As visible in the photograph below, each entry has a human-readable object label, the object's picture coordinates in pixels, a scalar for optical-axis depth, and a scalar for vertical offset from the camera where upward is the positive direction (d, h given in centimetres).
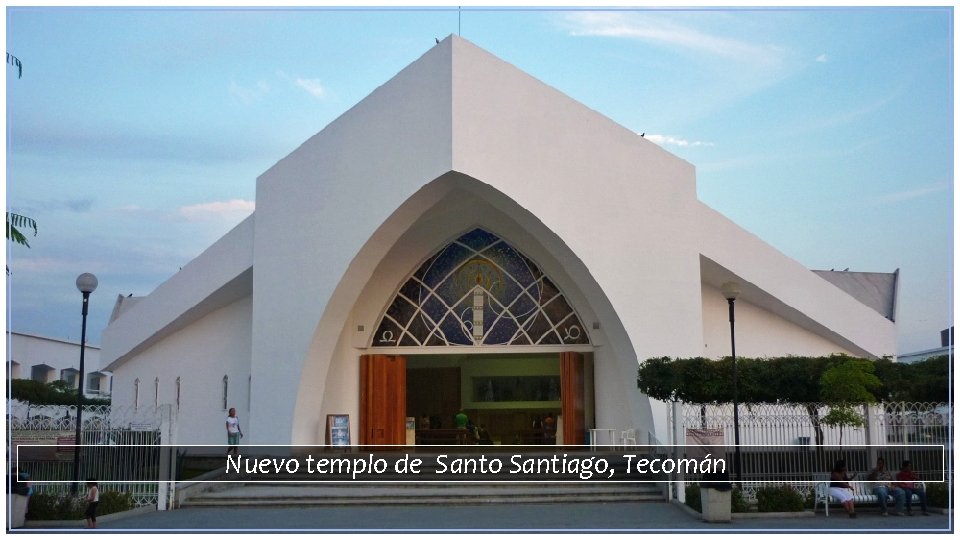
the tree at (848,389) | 1405 +12
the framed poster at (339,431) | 1931 -60
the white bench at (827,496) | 1290 -127
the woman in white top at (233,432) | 1752 -56
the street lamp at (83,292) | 1327 +146
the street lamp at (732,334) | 1330 +104
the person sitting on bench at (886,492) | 1279 -120
